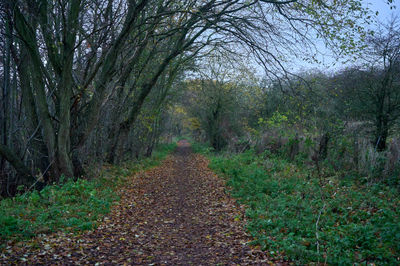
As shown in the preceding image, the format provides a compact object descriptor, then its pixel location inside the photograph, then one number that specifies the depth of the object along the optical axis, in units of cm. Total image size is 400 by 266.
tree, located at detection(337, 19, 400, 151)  1016
